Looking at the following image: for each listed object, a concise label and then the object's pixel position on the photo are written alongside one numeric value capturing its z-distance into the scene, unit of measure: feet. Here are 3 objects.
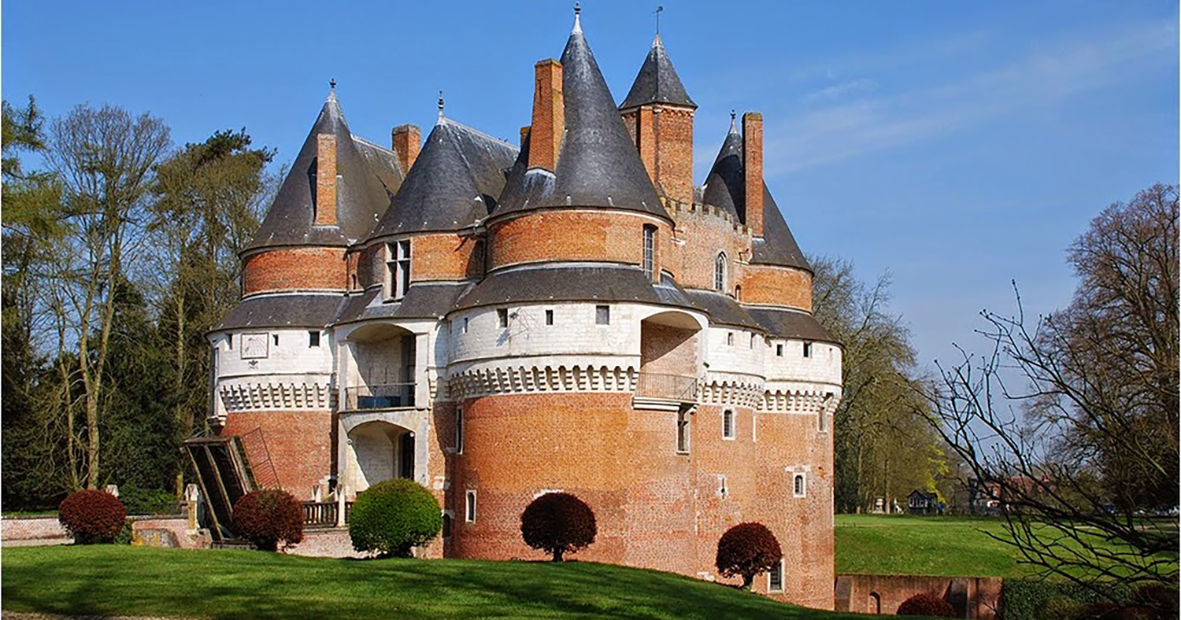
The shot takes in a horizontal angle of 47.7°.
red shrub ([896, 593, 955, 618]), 126.00
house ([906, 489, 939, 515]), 280.53
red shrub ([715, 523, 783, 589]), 107.24
